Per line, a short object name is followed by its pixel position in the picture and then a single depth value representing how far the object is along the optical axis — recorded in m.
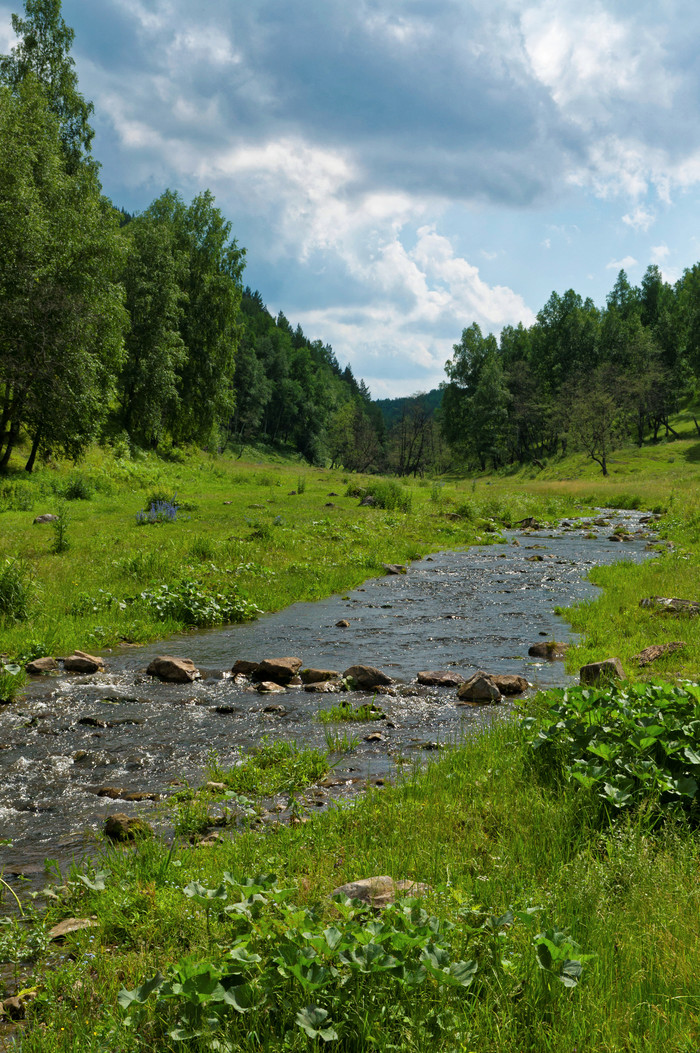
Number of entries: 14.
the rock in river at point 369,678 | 10.12
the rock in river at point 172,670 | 10.32
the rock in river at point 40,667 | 10.34
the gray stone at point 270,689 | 9.91
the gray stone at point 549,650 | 11.59
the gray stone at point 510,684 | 9.75
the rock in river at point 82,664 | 10.59
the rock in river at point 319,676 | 10.43
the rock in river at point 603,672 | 8.53
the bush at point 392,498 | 35.59
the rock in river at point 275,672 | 10.48
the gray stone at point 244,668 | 10.79
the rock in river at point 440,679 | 10.20
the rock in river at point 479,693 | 9.35
